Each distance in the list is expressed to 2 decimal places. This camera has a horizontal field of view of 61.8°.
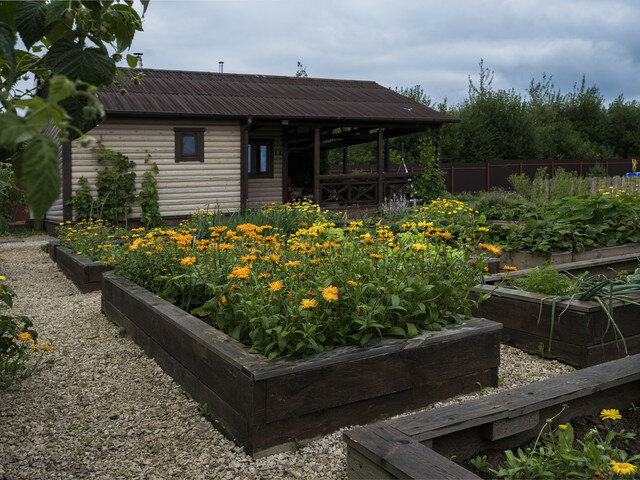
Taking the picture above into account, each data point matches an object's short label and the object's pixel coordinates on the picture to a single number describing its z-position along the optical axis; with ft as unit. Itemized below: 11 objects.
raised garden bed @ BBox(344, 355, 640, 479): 6.13
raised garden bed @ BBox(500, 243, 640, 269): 19.95
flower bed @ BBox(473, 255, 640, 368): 11.83
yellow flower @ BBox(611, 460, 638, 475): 5.65
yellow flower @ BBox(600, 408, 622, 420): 7.13
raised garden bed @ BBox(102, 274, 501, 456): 8.28
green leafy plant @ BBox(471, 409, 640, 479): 6.36
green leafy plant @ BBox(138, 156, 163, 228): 39.32
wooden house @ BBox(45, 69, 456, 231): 39.37
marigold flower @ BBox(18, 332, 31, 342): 10.56
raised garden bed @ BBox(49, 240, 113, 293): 21.44
